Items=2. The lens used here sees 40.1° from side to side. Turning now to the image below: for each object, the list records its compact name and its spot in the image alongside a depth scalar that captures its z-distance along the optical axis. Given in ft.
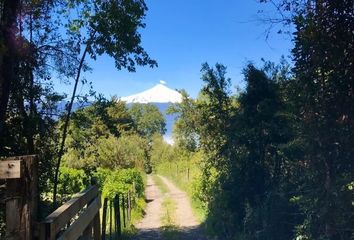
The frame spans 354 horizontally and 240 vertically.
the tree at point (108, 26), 36.45
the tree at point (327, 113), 25.53
